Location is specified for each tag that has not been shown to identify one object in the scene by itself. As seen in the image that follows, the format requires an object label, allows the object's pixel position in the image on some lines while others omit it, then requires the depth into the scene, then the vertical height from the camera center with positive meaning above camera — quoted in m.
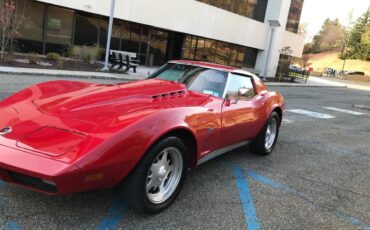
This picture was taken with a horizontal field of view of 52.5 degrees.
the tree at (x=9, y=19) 14.61 -0.09
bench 17.69 -1.19
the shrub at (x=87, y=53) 17.84 -1.15
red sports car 2.80 -0.84
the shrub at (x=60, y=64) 15.24 -1.57
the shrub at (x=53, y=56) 16.38 -1.39
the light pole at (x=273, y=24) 27.12 +2.39
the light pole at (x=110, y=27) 16.22 +0.22
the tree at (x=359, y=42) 90.44 +6.75
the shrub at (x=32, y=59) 14.70 -1.47
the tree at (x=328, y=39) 110.27 +7.60
